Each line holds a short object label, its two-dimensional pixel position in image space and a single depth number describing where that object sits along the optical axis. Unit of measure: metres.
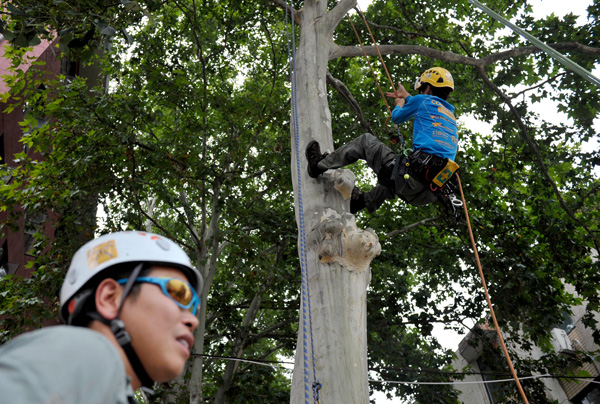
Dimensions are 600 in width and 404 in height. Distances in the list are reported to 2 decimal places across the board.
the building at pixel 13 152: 12.88
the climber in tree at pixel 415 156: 4.64
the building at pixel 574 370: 13.46
